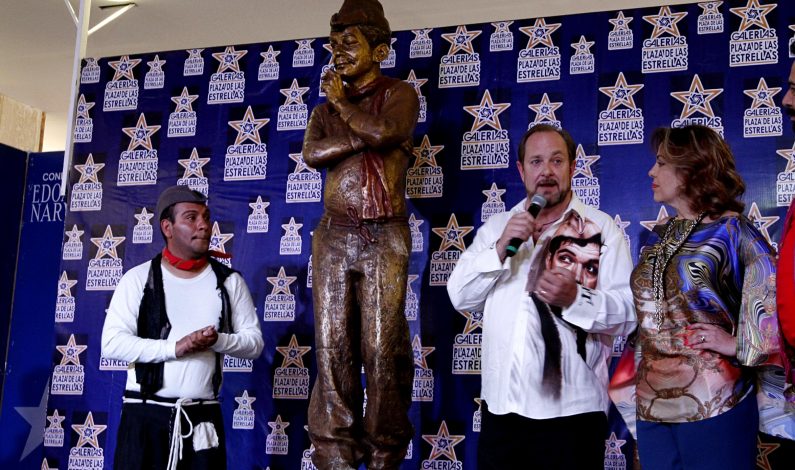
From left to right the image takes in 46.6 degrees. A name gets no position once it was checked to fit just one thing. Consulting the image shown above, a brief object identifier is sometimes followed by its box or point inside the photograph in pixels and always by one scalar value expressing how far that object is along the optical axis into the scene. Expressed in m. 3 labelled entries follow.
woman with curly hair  2.71
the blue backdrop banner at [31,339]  6.39
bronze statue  3.59
